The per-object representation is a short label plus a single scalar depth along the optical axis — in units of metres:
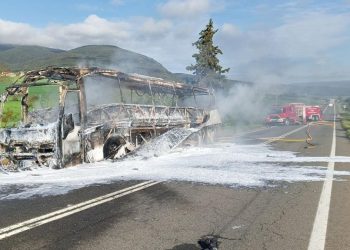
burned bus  10.66
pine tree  38.72
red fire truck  40.66
